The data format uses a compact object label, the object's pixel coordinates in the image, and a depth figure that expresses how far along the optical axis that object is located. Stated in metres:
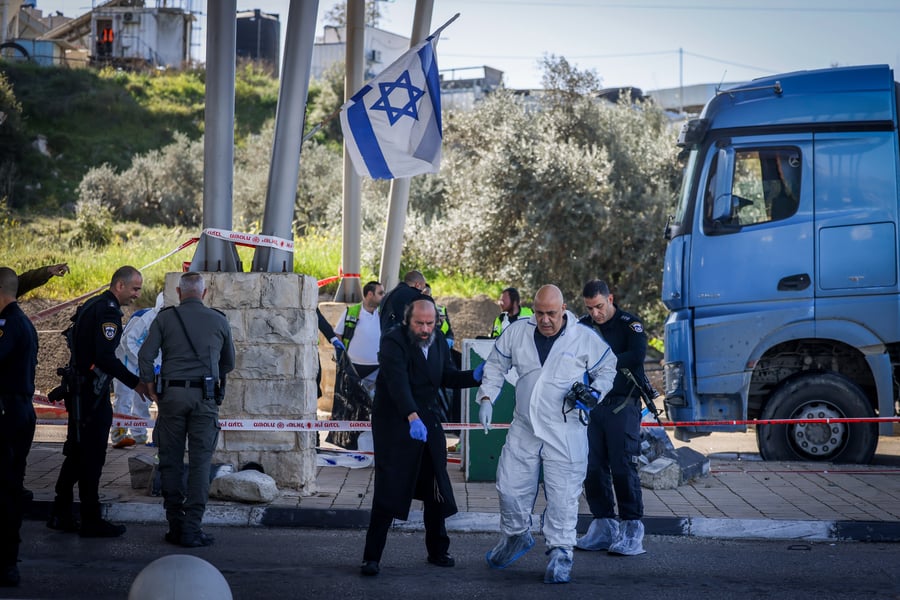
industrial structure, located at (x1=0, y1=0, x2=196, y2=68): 50.59
